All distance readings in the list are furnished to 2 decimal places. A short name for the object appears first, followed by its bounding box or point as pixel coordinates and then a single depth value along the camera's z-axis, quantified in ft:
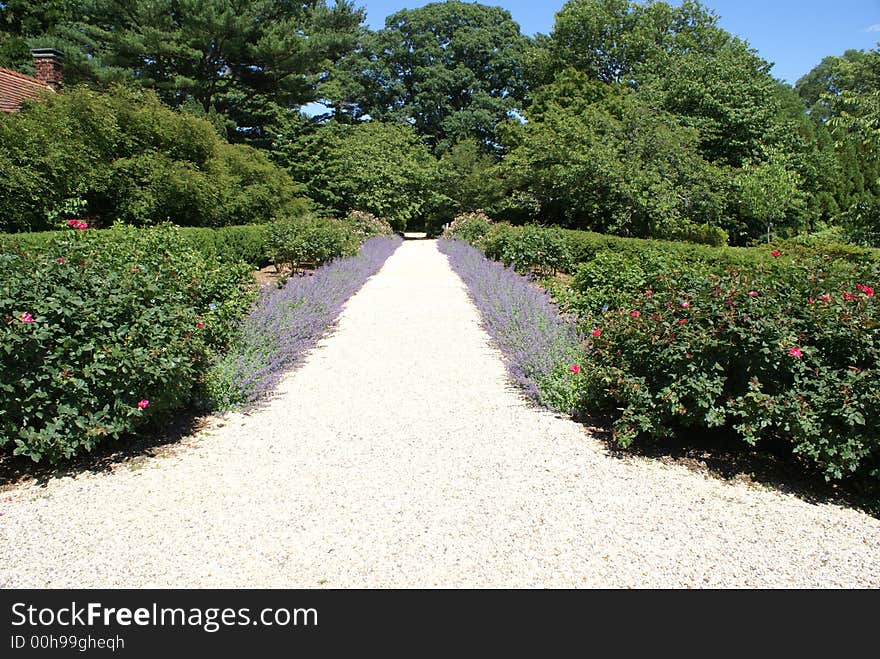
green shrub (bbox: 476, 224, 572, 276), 42.65
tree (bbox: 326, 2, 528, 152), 127.85
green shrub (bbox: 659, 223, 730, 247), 58.13
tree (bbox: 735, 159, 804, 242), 60.64
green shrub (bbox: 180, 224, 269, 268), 34.94
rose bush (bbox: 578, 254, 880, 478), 10.41
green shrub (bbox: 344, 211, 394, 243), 70.48
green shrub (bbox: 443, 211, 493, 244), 72.35
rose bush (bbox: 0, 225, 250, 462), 10.48
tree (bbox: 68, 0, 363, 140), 68.80
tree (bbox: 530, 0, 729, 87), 90.27
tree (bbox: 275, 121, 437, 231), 87.35
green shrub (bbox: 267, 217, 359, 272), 41.32
